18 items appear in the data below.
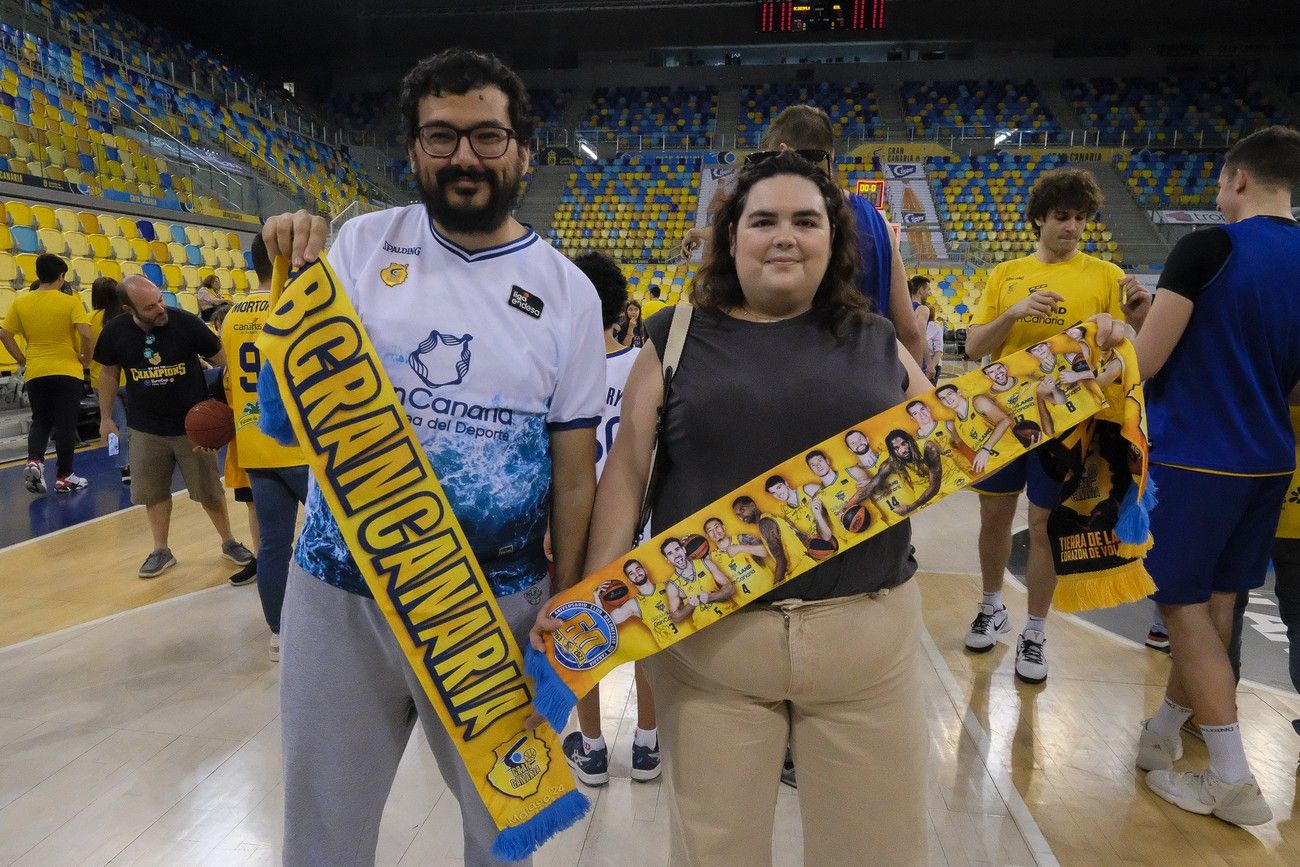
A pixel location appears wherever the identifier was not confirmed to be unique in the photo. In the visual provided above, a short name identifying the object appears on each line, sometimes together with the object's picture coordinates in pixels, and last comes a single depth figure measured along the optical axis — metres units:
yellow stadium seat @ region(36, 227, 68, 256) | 7.92
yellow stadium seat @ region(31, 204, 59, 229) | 8.12
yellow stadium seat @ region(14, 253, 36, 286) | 7.45
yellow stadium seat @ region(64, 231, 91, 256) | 8.15
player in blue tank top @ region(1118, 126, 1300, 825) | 1.86
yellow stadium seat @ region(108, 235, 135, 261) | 8.69
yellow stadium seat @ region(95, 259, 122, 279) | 8.24
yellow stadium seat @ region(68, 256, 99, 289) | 7.88
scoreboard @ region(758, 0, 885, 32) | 15.44
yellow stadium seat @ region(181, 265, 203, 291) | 9.17
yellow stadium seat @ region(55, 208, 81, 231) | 8.34
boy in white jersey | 2.12
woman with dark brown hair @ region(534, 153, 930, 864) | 1.21
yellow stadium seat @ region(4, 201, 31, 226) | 7.85
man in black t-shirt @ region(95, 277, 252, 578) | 3.48
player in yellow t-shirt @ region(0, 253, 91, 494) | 5.02
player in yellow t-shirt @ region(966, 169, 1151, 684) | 2.40
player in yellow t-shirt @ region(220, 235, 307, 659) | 2.58
